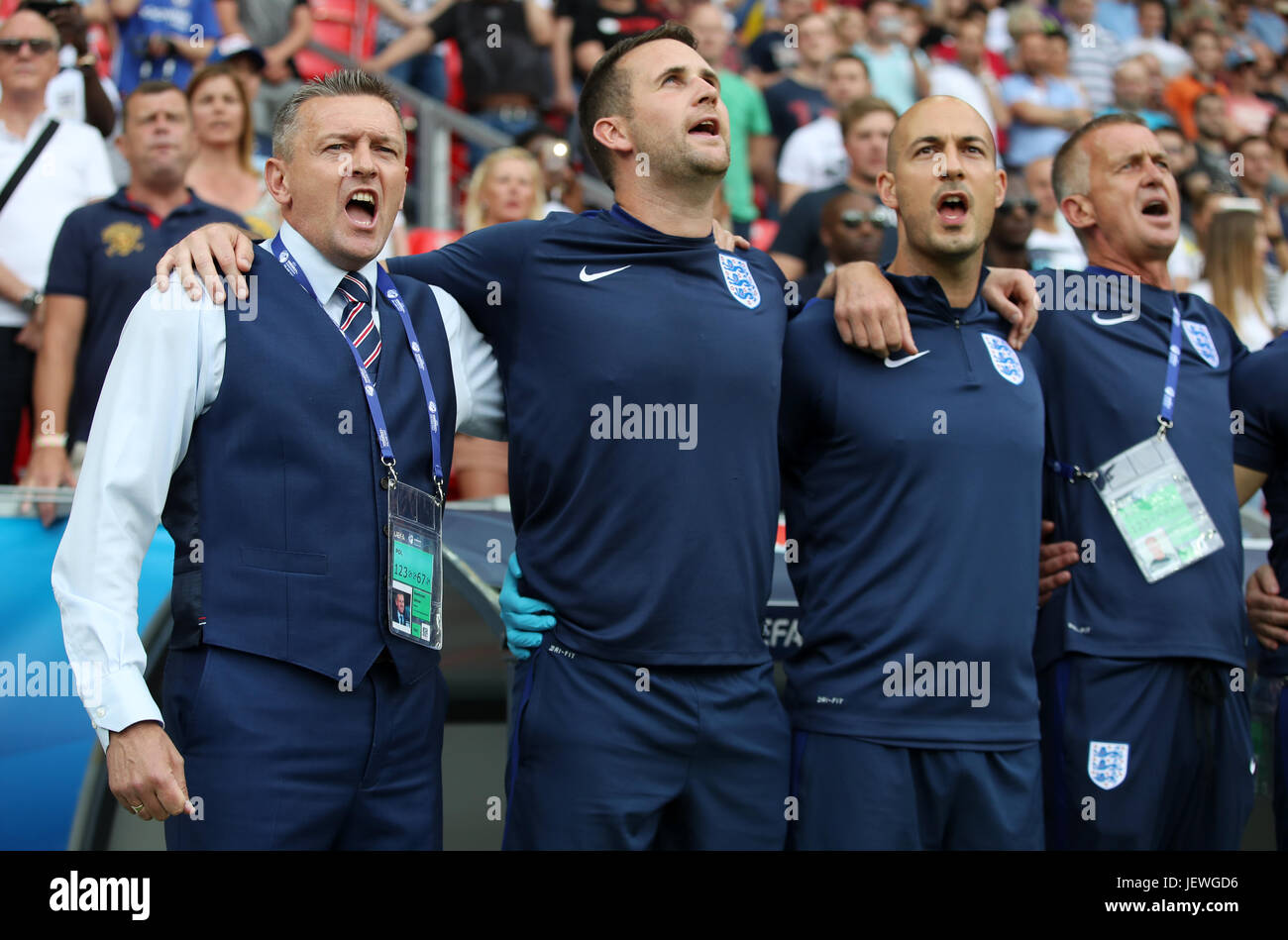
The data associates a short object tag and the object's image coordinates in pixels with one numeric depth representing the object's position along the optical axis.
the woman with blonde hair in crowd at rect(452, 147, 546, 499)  12.51
